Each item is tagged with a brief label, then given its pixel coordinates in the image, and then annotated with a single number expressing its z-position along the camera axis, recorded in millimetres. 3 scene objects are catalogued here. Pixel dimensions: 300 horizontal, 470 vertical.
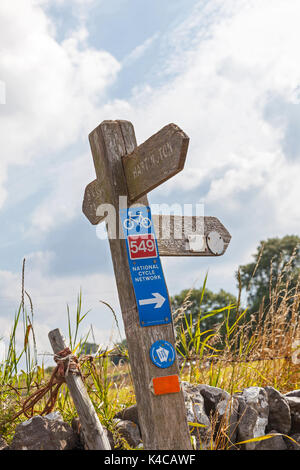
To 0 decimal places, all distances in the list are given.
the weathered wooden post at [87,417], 2848
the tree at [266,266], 24159
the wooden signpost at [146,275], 2672
